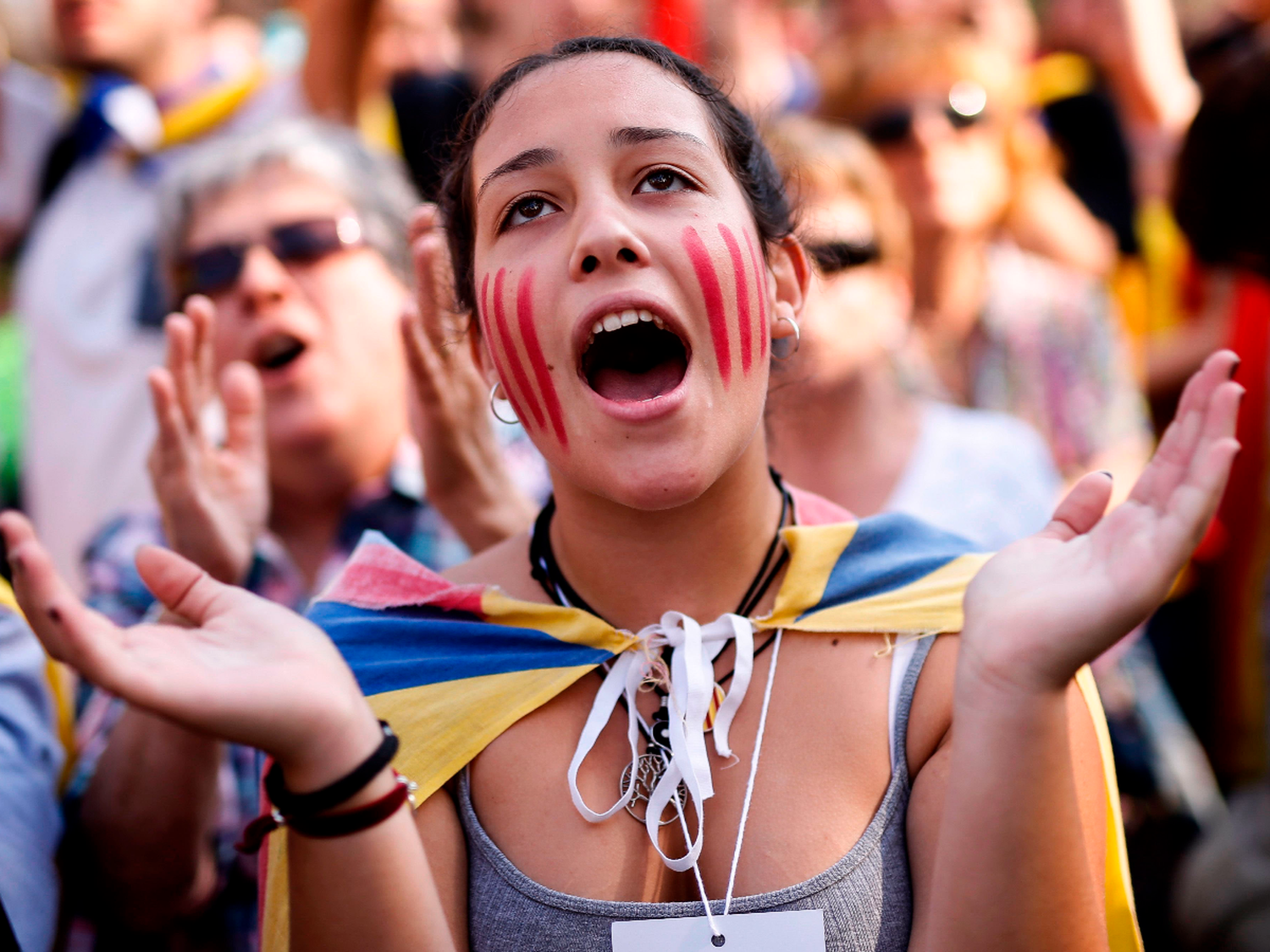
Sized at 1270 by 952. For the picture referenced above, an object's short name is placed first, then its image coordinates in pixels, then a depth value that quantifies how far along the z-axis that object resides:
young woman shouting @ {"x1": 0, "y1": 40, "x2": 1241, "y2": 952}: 1.44
